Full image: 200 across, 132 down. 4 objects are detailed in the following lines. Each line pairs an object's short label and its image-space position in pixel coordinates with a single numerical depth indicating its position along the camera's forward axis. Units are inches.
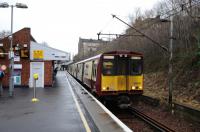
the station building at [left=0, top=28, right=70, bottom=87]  1063.0
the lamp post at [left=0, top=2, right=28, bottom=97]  783.7
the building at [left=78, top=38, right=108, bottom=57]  5597.0
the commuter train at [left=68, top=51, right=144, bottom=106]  705.0
